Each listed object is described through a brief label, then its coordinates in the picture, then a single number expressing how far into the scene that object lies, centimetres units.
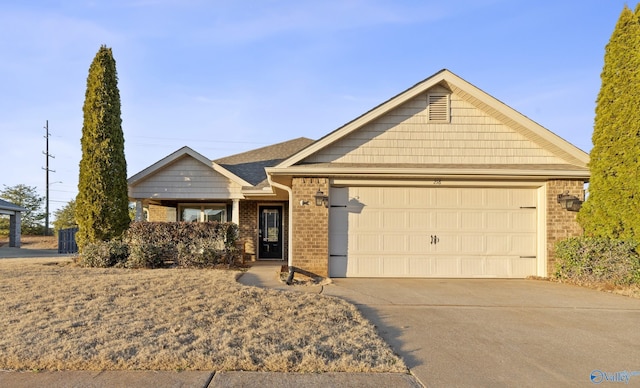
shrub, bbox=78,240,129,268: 1119
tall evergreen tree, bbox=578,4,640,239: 830
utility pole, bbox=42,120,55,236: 3097
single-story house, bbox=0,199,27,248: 2168
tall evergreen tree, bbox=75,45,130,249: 1210
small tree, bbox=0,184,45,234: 3356
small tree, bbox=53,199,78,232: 2939
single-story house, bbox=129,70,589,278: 938
